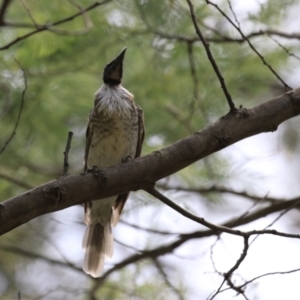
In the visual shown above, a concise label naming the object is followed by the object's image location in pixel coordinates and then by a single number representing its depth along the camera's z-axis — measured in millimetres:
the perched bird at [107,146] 7965
